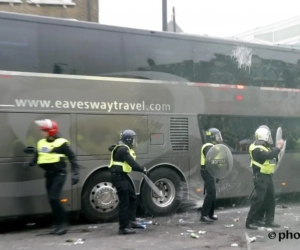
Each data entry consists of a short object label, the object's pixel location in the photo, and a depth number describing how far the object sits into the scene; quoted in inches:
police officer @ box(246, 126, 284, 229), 339.3
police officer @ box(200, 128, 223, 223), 375.9
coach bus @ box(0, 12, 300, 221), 347.9
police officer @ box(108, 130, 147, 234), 327.0
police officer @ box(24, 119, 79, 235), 331.3
